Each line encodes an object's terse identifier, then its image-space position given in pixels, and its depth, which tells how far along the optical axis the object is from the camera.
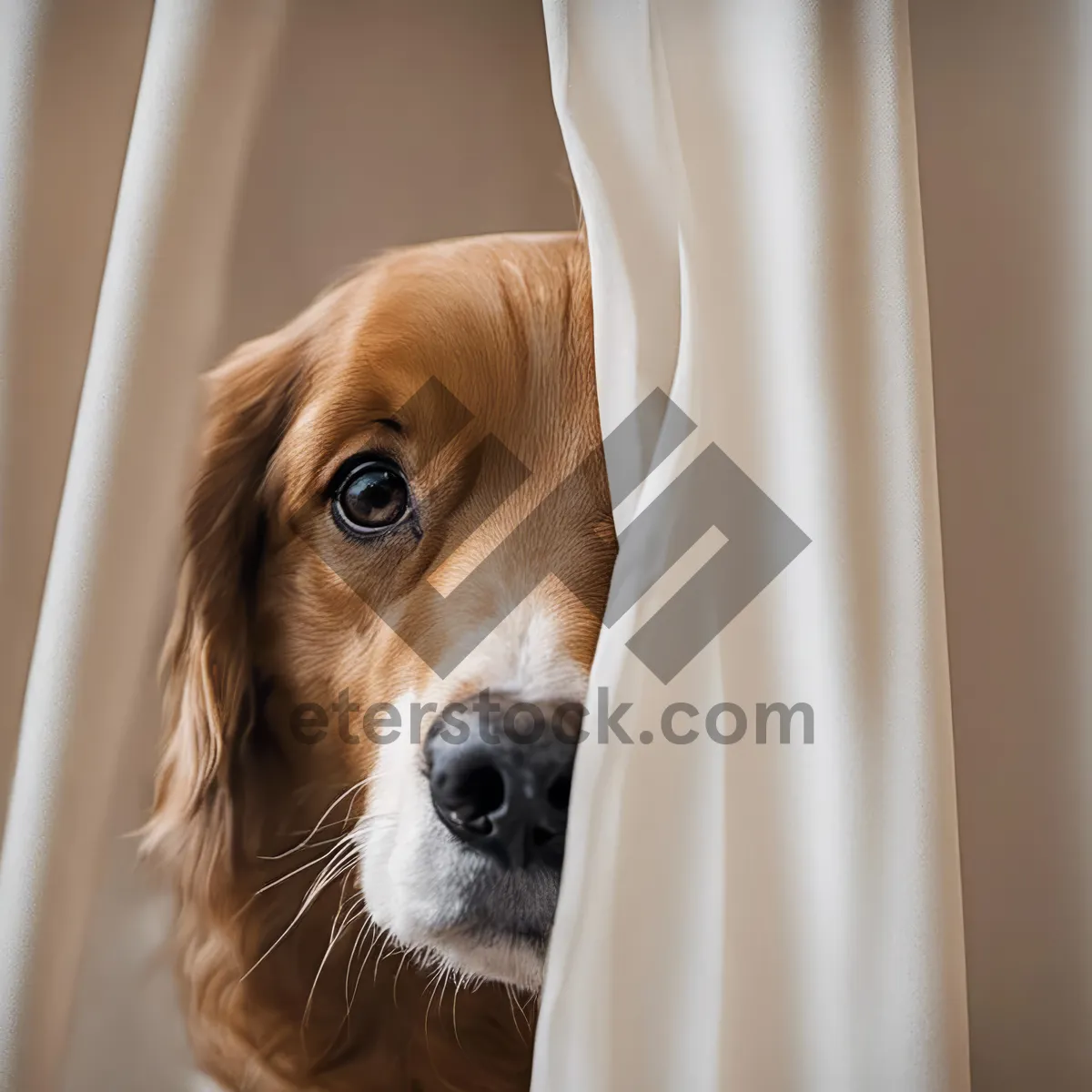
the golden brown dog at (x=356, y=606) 0.82
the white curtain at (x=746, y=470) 0.69
